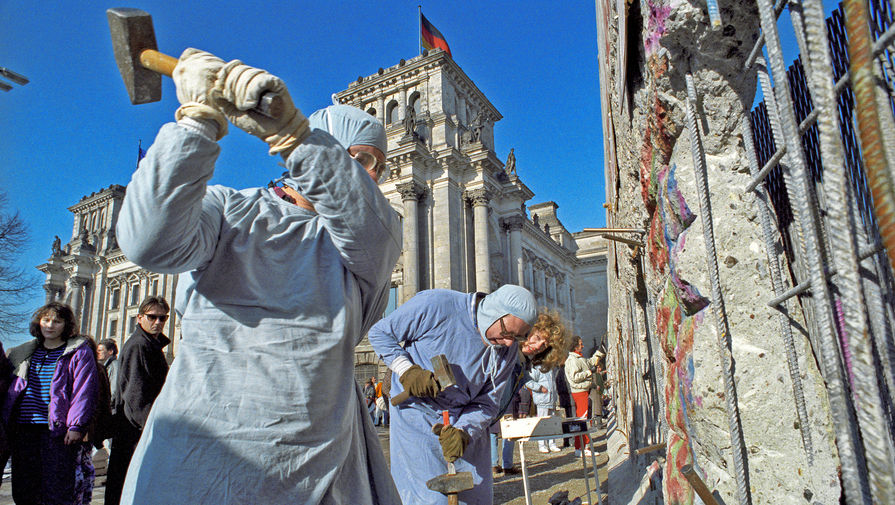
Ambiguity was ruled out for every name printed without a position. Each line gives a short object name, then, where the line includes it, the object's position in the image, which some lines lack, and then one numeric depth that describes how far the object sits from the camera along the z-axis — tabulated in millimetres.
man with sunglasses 3994
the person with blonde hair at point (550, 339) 3678
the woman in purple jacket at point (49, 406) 3576
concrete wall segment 1643
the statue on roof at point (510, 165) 29594
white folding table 3678
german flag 30516
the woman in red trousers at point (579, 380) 9383
